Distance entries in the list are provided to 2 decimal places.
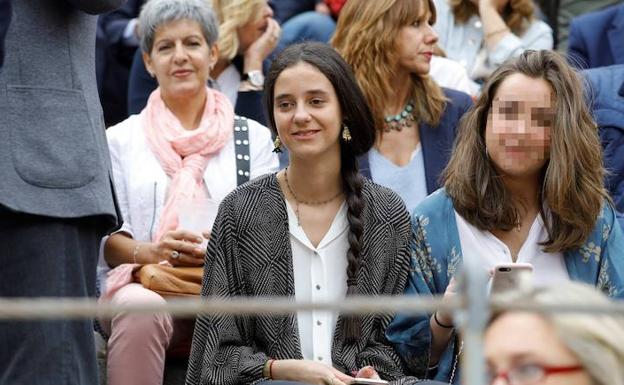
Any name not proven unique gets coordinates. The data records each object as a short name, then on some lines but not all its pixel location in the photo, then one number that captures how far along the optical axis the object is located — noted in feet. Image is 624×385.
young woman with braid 28.77
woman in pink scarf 31.78
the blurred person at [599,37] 41.42
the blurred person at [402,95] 35.54
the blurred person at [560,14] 49.68
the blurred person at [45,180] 25.23
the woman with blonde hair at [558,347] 15.96
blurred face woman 28.86
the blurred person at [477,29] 44.33
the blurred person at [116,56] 44.84
